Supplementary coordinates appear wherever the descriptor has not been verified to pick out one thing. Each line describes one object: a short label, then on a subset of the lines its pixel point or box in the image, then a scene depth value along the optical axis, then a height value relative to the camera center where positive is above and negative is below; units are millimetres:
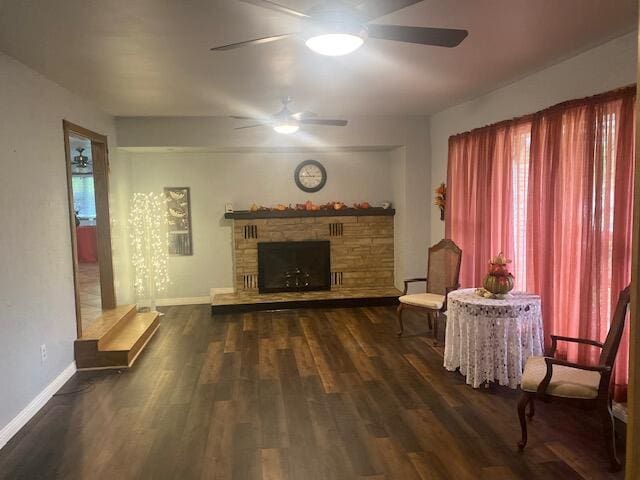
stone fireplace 6898 -721
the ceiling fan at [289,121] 4836 +907
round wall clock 7223 +470
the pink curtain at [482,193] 4492 +103
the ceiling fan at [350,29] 1979 +780
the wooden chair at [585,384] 2746 -1079
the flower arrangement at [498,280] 3885 -620
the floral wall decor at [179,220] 7008 -139
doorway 4500 -326
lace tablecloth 3705 -1031
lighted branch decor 6625 -453
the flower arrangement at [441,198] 6139 +82
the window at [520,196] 4324 +58
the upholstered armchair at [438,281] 5047 -864
